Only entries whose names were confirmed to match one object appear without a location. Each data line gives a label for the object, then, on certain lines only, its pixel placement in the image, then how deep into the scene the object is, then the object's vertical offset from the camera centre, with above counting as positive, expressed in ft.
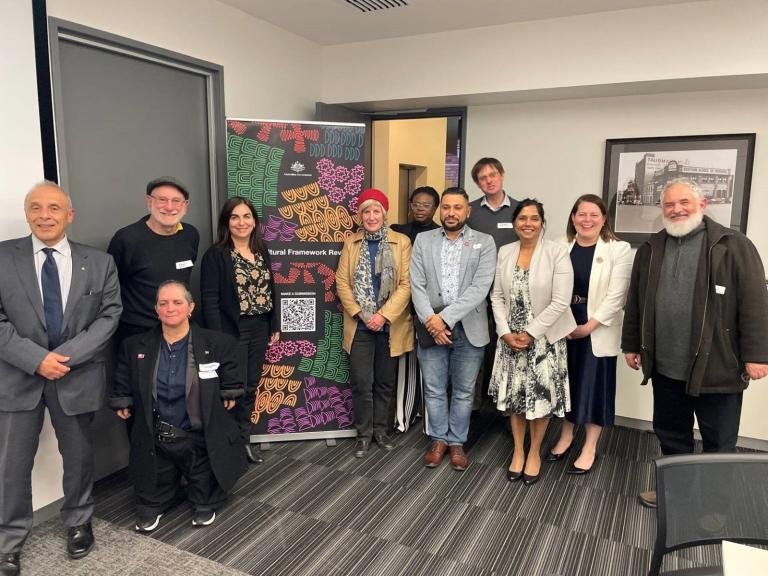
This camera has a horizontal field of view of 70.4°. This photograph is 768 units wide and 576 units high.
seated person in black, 8.19 -2.92
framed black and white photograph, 11.24 +0.99
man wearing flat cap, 8.77 -0.63
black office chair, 4.49 -2.30
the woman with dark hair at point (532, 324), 9.11 -1.77
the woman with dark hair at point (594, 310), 9.36 -1.55
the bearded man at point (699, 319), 7.47 -1.38
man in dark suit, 7.09 -1.82
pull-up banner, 10.55 -0.51
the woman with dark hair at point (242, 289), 9.61 -1.31
